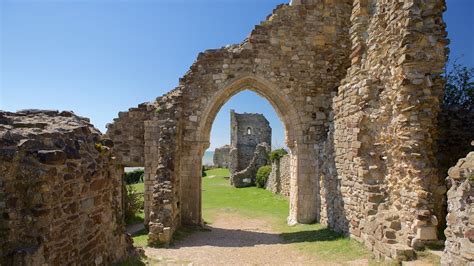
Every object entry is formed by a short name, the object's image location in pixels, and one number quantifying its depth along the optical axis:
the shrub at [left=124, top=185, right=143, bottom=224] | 11.52
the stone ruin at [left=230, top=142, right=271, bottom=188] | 23.94
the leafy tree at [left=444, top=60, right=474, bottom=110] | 9.93
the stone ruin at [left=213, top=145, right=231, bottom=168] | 41.89
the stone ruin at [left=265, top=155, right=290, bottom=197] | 17.23
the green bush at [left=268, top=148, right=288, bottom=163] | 20.23
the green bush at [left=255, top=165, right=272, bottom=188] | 22.06
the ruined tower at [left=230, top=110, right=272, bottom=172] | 28.03
